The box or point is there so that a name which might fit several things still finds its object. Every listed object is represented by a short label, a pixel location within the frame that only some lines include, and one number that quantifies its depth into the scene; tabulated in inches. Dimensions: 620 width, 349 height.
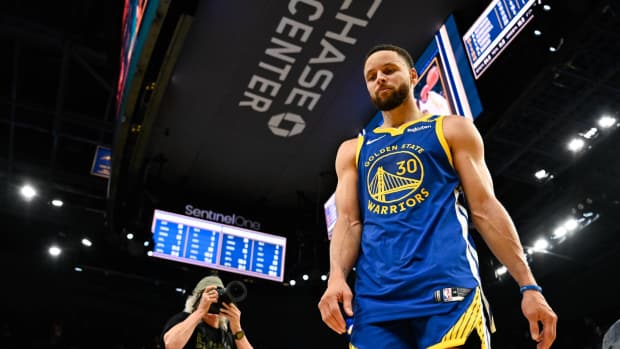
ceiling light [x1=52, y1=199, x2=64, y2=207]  463.5
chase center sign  255.3
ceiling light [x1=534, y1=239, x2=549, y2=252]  401.0
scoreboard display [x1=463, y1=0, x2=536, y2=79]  208.5
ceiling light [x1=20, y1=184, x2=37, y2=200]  451.5
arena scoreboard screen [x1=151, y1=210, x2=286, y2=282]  341.7
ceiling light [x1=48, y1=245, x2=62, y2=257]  491.2
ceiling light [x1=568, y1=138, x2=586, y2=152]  297.4
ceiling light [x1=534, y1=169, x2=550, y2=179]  313.0
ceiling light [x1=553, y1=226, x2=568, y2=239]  390.6
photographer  142.3
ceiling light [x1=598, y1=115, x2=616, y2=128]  282.8
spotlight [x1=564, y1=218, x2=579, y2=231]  380.0
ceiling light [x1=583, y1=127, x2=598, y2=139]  292.0
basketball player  68.7
